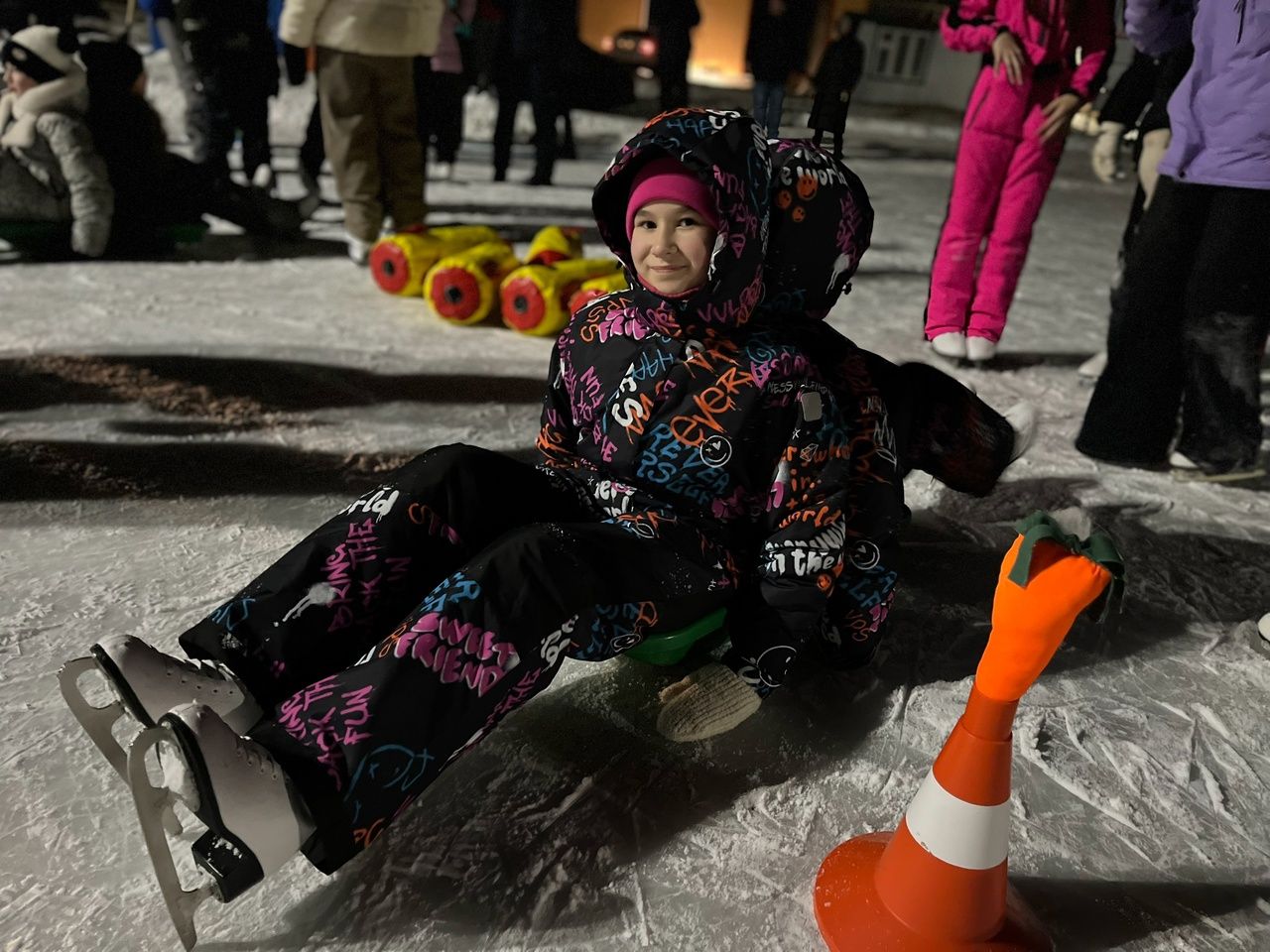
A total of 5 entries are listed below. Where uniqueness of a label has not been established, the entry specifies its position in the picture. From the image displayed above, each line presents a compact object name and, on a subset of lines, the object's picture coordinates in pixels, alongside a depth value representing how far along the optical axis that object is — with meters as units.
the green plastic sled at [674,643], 1.49
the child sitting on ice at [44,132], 3.59
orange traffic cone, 1.06
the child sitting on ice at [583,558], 1.12
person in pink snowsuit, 3.04
